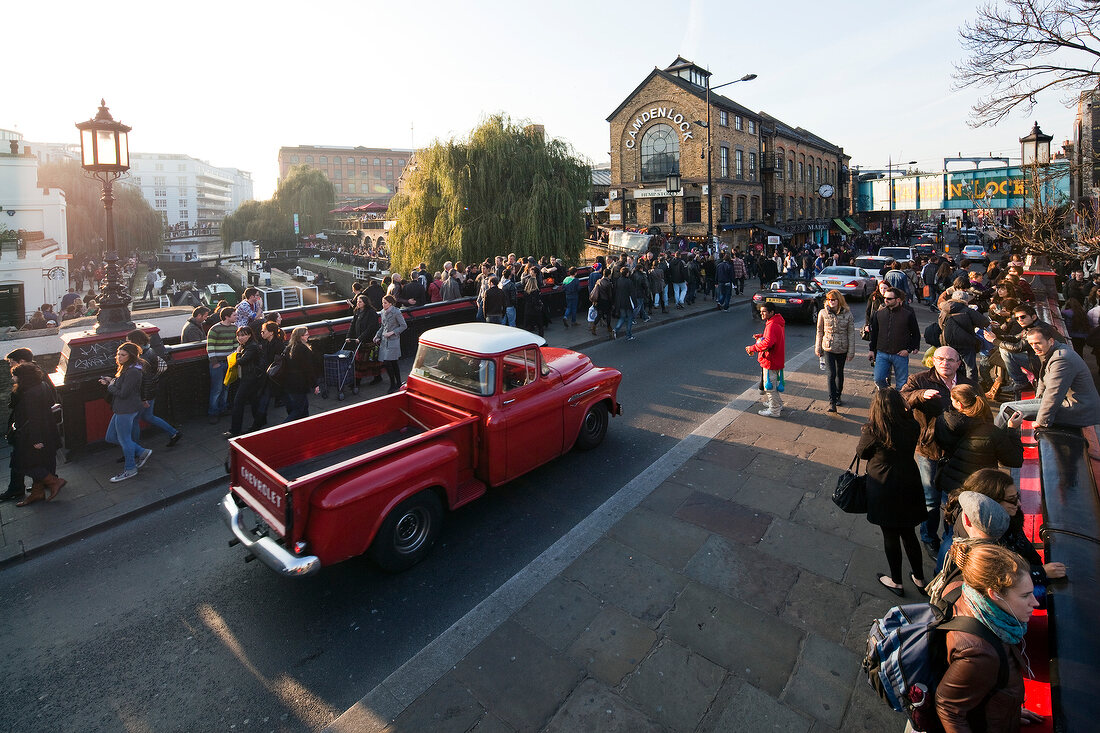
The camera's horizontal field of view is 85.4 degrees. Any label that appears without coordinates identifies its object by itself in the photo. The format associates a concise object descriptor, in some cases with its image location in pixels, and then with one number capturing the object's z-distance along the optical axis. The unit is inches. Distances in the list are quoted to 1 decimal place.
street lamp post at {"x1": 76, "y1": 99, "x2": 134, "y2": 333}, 337.7
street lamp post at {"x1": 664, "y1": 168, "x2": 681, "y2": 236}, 1440.7
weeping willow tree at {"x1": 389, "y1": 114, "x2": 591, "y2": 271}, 890.1
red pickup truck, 180.4
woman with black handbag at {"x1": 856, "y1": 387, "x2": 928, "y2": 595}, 167.0
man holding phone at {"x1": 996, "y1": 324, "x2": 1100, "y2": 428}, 205.0
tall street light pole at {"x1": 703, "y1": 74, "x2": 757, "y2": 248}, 1089.1
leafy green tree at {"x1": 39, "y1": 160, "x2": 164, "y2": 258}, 1971.0
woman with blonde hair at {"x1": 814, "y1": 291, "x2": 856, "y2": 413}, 329.4
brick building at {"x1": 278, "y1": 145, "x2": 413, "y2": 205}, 4630.9
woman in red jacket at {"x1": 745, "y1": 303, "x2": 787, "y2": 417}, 330.6
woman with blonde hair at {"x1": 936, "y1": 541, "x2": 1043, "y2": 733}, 93.0
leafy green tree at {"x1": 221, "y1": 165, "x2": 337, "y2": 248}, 2679.6
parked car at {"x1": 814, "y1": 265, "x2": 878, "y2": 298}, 808.9
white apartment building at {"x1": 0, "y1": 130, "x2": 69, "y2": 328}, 1102.4
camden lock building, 1453.0
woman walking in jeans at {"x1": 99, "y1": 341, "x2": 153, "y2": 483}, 275.0
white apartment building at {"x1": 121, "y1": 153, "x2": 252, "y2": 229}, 5172.2
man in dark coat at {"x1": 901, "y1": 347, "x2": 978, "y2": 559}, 179.0
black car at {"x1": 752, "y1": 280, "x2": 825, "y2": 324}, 641.0
